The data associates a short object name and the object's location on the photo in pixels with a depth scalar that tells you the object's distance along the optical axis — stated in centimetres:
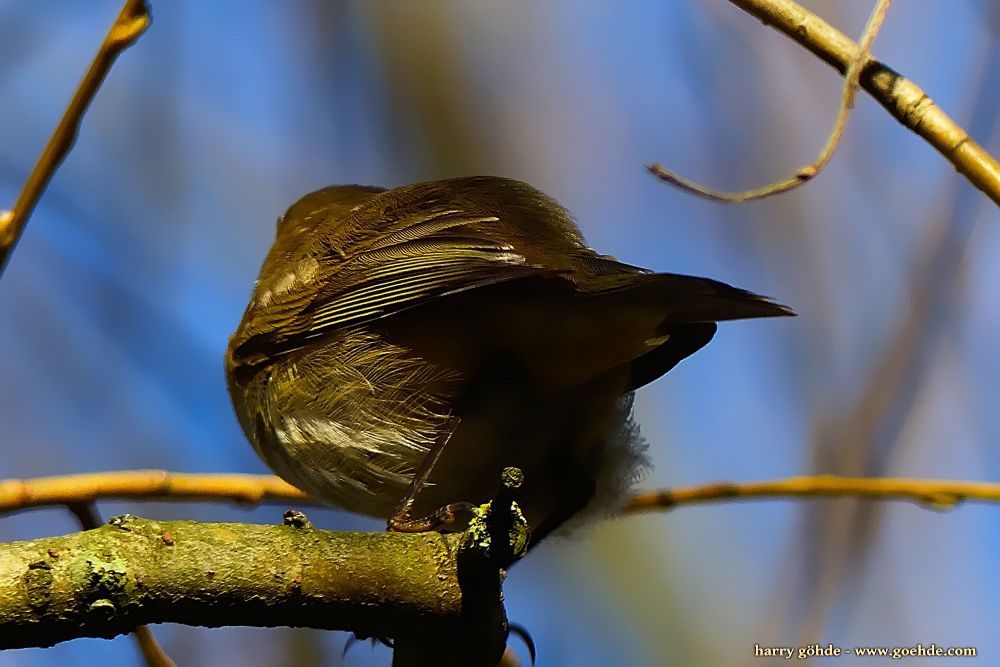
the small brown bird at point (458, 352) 532
